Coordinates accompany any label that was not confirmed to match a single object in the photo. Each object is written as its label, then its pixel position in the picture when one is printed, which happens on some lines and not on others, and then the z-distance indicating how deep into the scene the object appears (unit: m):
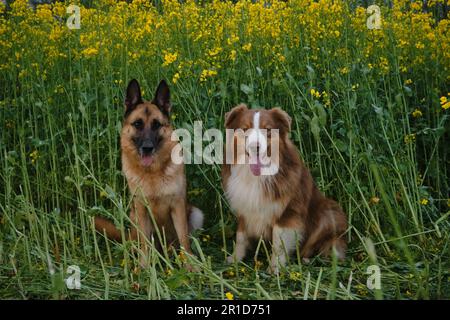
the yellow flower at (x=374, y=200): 3.53
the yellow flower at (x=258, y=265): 3.30
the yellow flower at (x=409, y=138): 3.83
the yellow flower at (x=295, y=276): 3.10
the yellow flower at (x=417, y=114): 4.14
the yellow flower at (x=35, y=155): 4.19
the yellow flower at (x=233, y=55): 4.17
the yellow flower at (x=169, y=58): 3.99
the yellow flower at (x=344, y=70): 3.99
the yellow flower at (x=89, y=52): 4.07
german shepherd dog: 3.81
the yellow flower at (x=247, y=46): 4.14
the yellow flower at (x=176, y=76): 3.87
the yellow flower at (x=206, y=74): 3.96
